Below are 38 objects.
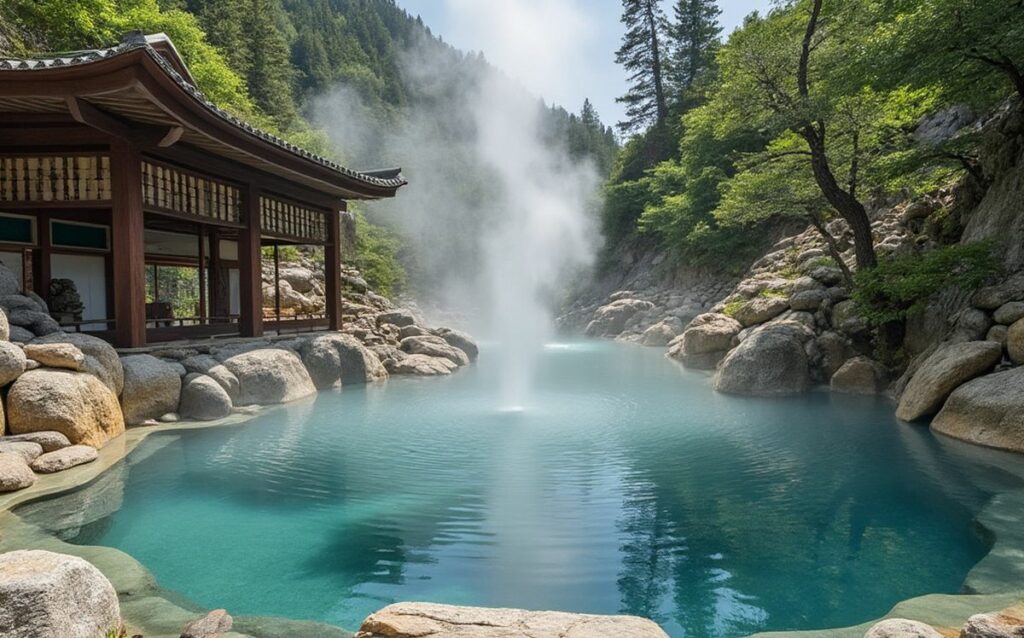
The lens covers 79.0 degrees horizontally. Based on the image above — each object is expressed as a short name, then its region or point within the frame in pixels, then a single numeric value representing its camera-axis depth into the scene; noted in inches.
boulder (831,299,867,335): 504.7
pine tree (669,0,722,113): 1578.5
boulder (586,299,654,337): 1157.1
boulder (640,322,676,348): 944.3
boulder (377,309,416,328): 772.0
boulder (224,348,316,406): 426.6
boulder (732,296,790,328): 570.6
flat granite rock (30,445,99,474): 238.4
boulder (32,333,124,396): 303.7
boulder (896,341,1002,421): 328.8
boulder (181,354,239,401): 397.7
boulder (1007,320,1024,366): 317.4
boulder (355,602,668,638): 107.9
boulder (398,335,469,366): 708.0
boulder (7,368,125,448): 257.1
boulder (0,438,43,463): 234.5
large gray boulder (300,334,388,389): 518.9
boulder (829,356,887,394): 459.5
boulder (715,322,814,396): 475.8
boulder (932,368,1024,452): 279.3
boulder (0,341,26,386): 257.3
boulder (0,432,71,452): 249.2
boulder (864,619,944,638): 106.9
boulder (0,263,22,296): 344.2
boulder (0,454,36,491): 212.2
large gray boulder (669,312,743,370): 629.0
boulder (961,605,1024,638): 107.4
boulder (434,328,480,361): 794.8
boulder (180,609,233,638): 124.0
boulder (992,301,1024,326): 341.1
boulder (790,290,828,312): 535.8
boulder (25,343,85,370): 278.2
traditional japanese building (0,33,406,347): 316.8
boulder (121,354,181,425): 338.0
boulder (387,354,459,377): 631.8
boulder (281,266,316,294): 822.5
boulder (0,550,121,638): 103.3
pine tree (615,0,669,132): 1619.1
